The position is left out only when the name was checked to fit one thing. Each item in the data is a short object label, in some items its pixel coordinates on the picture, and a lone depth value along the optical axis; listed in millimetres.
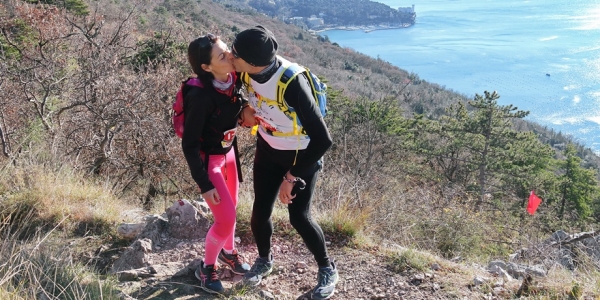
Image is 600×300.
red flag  13955
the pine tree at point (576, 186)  19188
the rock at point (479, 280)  2731
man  1932
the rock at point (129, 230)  3170
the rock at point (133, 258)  2768
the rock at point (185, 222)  3207
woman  2008
